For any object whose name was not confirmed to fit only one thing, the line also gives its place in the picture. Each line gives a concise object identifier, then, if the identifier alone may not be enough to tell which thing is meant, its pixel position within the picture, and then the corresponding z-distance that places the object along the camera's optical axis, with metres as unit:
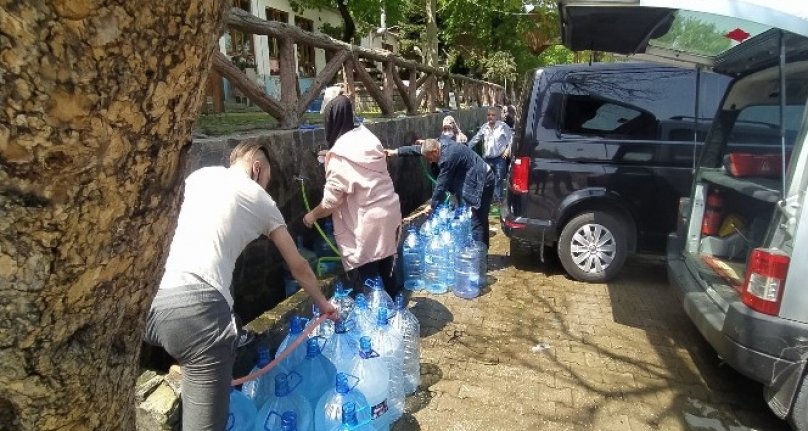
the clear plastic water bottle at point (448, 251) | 5.07
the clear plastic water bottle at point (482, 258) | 5.16
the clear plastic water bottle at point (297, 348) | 2.67
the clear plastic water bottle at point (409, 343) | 3.31
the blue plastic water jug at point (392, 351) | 2.97
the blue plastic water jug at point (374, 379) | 2.60
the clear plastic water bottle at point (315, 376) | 2.60
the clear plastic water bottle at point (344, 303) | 2.98
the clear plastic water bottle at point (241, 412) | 2.44
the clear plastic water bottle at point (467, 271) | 5.04
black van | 4.73
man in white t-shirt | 1.97
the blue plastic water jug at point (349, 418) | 2.23
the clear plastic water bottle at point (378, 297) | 3.31
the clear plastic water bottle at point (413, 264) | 5.13
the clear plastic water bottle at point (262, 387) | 2.59
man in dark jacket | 5.01
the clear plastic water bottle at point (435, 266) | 5.02
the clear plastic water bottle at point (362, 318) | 3.00
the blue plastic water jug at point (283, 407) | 2.37
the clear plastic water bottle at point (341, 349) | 2.73
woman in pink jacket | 3.38
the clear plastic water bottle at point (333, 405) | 2.44
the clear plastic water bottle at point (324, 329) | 2.82
